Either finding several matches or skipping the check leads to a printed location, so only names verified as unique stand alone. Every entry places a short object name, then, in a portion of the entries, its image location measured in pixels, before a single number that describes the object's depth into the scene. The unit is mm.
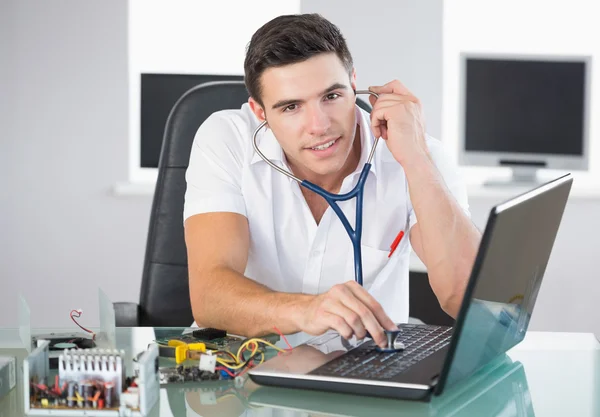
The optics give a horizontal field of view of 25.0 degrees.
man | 1775
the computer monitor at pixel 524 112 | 3538
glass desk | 1302
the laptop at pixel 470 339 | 1288
